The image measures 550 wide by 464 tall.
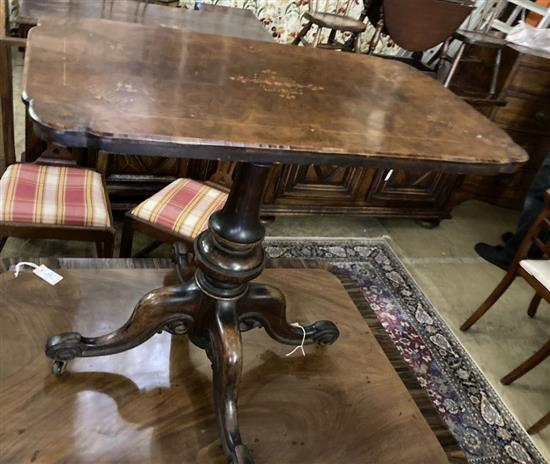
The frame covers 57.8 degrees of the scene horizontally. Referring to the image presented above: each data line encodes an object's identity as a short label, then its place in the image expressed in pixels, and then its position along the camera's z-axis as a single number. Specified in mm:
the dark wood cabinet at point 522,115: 2275
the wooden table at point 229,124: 663
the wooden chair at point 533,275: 1623
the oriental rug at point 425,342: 1536
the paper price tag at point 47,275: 1208
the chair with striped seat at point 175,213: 1498
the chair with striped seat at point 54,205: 1393
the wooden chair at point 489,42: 2170
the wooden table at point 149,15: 1695
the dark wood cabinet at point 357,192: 2184
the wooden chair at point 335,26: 2121
